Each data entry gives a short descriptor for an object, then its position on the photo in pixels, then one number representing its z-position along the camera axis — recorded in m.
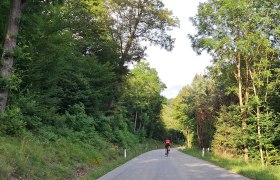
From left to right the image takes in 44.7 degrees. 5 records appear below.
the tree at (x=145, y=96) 72.44
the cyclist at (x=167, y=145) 33.23
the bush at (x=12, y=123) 13.03
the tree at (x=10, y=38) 11.53
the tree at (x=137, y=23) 35.28
